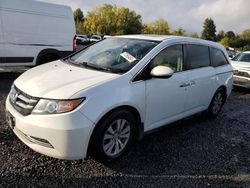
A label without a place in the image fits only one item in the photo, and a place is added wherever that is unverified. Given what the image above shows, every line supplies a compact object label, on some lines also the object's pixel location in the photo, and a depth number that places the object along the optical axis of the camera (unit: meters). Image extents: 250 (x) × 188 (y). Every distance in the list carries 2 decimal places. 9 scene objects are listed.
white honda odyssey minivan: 2.19
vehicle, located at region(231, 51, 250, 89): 6.41
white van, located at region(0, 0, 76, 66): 5.44
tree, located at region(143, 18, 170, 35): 50.86
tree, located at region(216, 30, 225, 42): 68.66
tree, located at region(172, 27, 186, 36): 50.57
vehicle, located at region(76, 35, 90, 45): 28.30
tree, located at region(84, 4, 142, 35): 45.52
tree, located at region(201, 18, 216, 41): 71.53
